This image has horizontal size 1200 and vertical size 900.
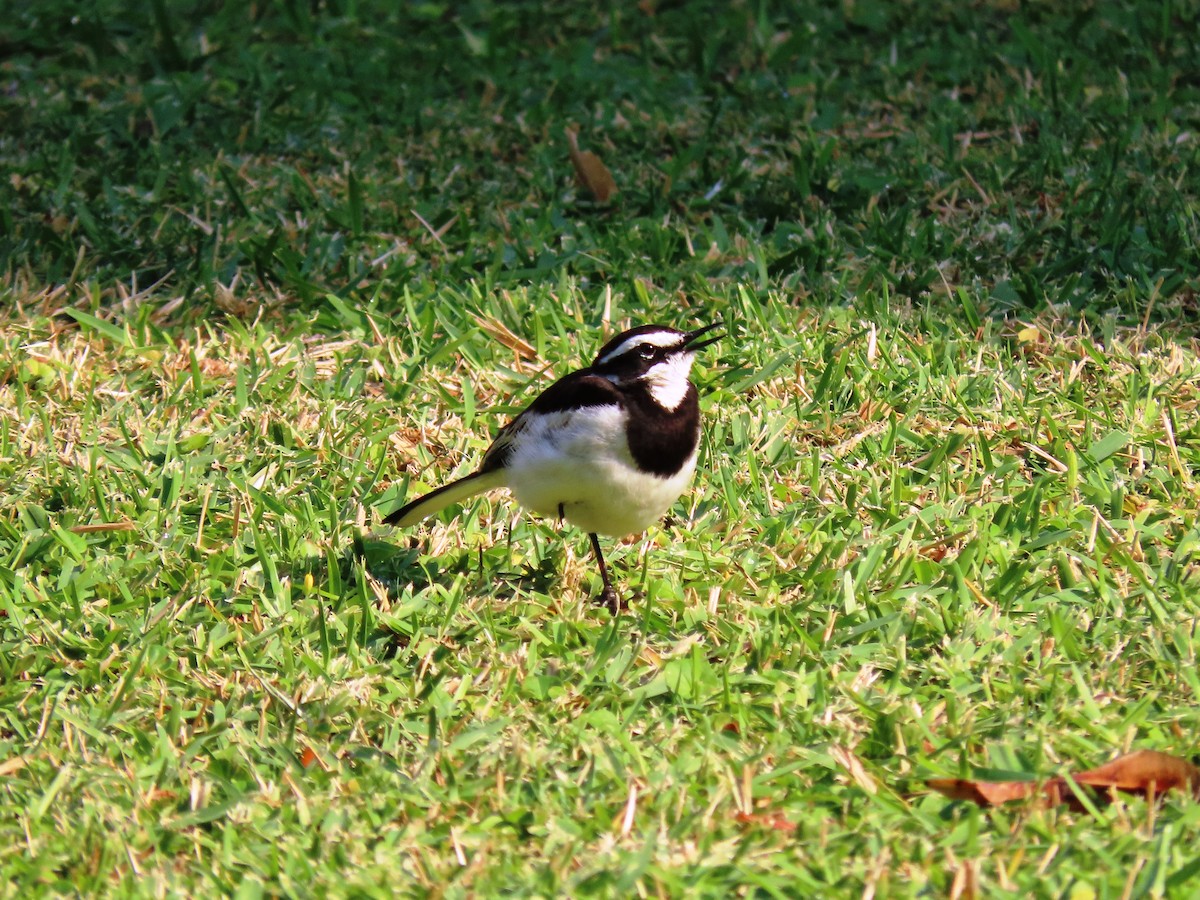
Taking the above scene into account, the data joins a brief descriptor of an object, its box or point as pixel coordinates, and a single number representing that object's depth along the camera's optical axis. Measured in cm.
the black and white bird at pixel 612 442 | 945
